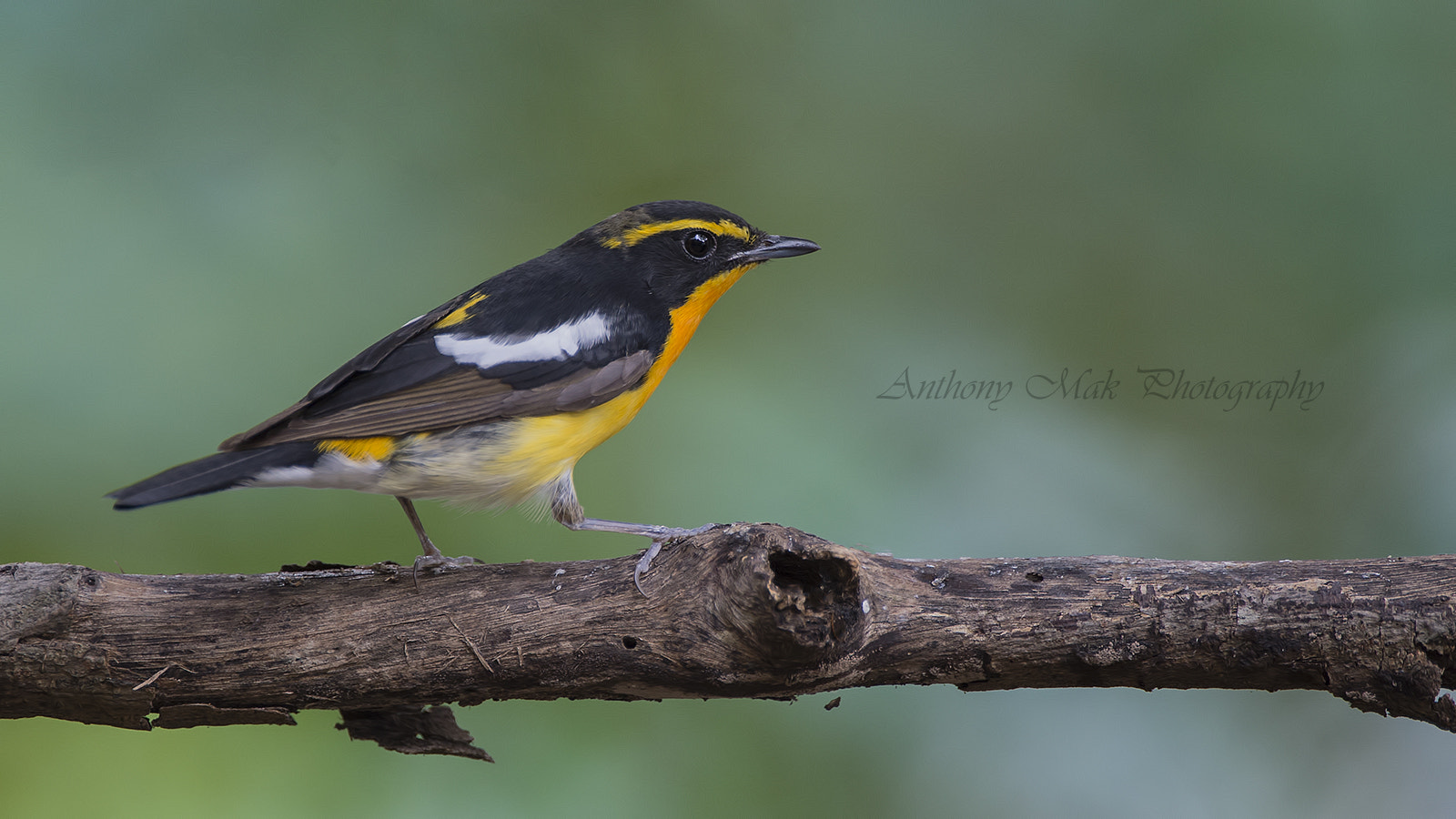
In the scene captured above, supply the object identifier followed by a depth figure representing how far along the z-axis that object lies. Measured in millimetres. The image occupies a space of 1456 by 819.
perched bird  4961
